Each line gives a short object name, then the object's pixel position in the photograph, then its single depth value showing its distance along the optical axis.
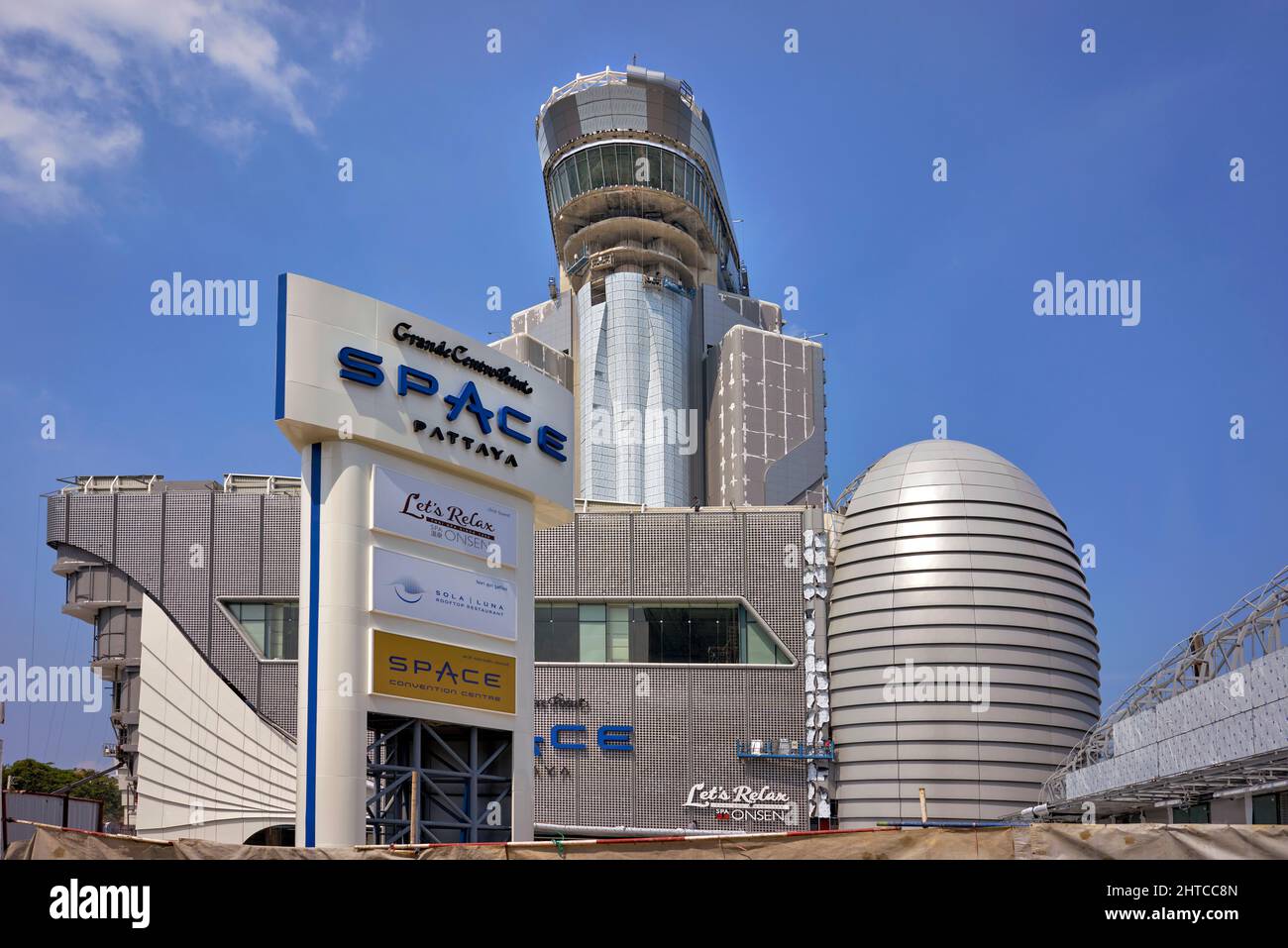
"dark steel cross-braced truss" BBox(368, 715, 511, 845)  30.62
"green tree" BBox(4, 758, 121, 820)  125.94
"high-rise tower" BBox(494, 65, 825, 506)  105.00
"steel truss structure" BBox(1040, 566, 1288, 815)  30.20
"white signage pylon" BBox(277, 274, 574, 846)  28.84
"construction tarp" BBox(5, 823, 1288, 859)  15.70
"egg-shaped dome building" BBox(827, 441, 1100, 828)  54.84
